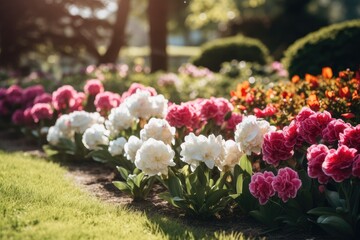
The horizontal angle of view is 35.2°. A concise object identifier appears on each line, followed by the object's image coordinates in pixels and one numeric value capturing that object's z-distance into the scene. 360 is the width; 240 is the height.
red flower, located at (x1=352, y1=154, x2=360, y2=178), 3.89
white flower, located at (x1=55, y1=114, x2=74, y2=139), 7.54
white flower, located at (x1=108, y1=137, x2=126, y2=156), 6.05
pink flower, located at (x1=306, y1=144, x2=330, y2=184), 4.12
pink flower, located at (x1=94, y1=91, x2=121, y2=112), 7.55
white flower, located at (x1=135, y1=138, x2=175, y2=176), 4.72
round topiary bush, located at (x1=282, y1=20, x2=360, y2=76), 9.62
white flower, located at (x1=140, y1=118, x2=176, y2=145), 5.28
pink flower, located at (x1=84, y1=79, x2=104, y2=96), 8.52
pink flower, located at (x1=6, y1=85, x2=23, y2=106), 10.28
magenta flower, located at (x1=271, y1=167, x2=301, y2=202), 4.25
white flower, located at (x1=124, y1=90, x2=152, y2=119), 6.03
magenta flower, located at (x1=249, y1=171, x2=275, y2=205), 4.36
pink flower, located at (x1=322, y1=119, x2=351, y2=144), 4.33
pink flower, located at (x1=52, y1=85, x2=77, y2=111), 8.39
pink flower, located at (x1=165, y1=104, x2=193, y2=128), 5.74
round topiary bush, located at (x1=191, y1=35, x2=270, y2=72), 16.94
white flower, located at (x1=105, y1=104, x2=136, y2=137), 6.25
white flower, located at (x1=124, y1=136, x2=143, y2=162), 5.30
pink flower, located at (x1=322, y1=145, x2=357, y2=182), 3.90
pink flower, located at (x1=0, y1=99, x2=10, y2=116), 10.27
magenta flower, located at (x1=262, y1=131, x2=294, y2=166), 4.54
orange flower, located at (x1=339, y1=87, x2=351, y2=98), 5.72
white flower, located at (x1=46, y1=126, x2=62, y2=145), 7.58
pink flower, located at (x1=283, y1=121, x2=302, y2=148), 4.54
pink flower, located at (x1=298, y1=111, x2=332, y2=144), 4.49
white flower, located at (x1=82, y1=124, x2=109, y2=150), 6.58
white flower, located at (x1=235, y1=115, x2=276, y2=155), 4.79
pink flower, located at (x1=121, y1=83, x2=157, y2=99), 7.06
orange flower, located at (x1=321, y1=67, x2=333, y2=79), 6.88
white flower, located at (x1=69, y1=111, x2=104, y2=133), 7.23
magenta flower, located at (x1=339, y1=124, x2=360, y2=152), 4.12
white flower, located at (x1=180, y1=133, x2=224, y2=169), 4.70
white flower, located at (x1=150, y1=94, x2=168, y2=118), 6.06
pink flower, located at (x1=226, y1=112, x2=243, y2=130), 6.34
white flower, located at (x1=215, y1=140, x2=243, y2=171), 4.98
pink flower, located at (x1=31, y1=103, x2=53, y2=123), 8.67
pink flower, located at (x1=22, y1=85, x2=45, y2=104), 10.01
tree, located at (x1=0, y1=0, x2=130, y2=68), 21.98
